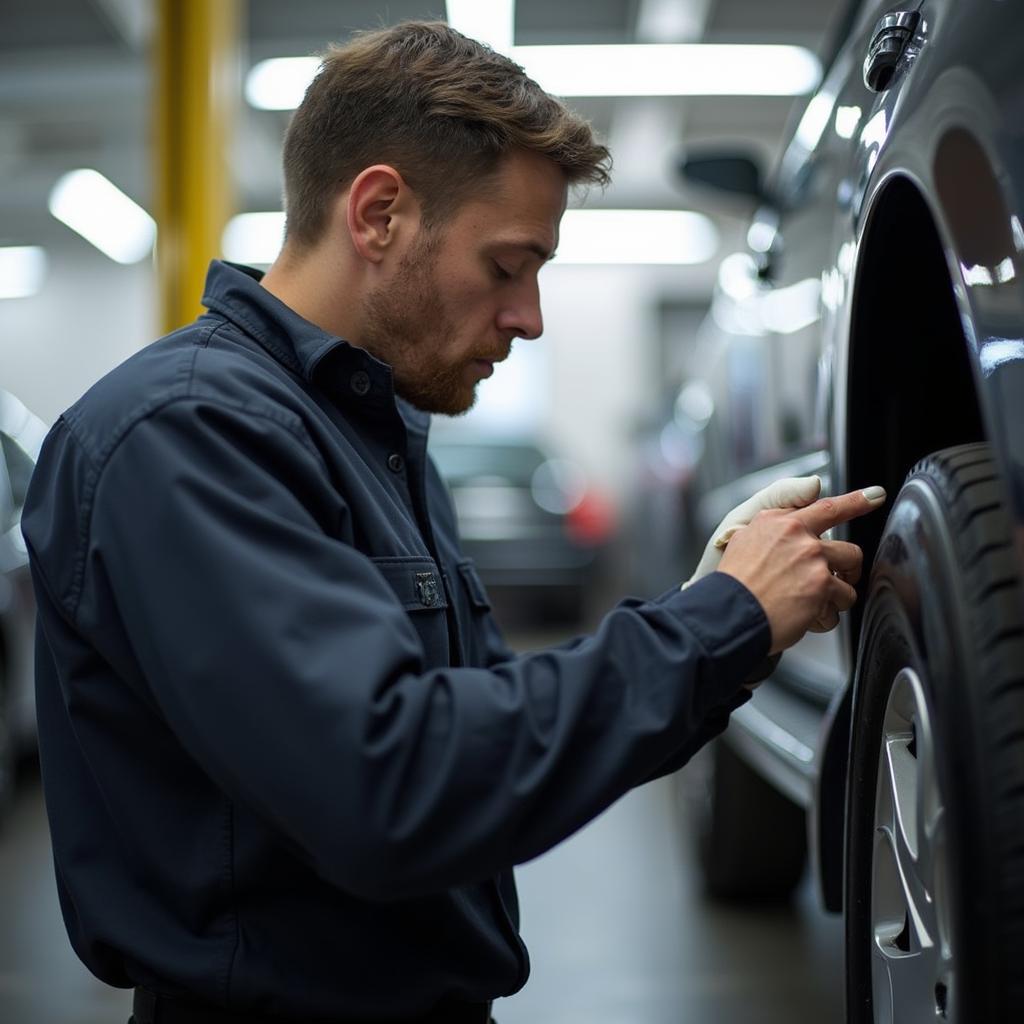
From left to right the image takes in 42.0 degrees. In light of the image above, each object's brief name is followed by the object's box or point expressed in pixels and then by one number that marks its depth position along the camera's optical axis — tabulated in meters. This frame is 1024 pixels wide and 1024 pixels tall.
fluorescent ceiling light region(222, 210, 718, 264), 13.48
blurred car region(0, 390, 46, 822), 4.32
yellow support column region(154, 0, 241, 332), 4.83
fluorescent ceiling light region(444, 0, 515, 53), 7.20
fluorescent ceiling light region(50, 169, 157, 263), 11.08
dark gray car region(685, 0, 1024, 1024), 1.01
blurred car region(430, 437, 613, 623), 8.78
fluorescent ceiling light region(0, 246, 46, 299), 12.52
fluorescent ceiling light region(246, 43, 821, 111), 8.44
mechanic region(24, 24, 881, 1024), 1.05
